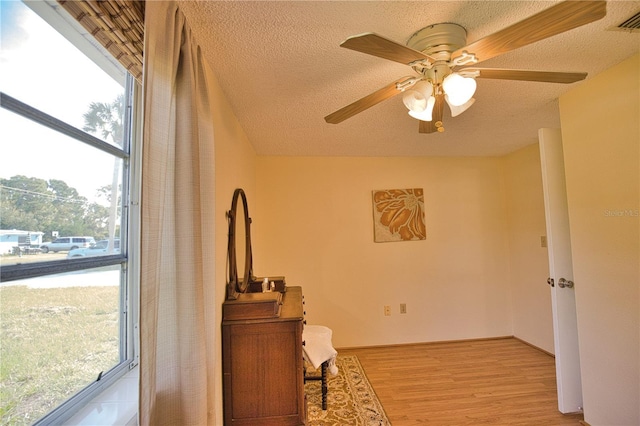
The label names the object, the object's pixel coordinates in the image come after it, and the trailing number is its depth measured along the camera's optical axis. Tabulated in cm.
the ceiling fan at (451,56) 89
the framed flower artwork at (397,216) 331
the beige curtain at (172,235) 86
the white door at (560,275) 203
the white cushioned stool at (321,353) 205
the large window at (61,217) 77
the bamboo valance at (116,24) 77
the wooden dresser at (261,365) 163
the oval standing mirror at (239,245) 183
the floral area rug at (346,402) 199
